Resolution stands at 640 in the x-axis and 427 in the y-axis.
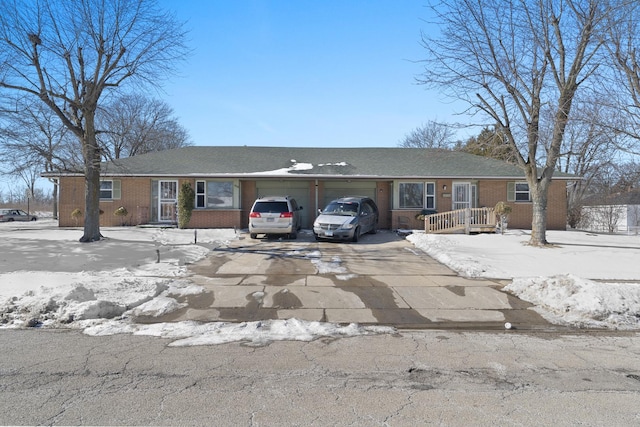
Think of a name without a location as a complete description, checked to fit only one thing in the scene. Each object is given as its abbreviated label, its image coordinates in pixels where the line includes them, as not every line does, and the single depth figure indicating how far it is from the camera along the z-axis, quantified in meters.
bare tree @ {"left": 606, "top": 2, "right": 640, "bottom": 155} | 11.66
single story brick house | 20.52
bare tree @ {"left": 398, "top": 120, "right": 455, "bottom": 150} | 46.62
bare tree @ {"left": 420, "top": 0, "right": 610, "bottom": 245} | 13.02
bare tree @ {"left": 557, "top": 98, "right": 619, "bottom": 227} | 11.73
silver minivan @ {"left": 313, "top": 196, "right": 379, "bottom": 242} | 15.78
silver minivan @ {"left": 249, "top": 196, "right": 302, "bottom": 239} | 15.96
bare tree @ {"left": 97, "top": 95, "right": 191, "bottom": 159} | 38.91
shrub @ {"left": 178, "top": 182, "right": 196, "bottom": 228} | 18.48
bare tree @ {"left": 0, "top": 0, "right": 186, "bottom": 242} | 12.98
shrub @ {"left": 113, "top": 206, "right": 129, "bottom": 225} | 20.03
